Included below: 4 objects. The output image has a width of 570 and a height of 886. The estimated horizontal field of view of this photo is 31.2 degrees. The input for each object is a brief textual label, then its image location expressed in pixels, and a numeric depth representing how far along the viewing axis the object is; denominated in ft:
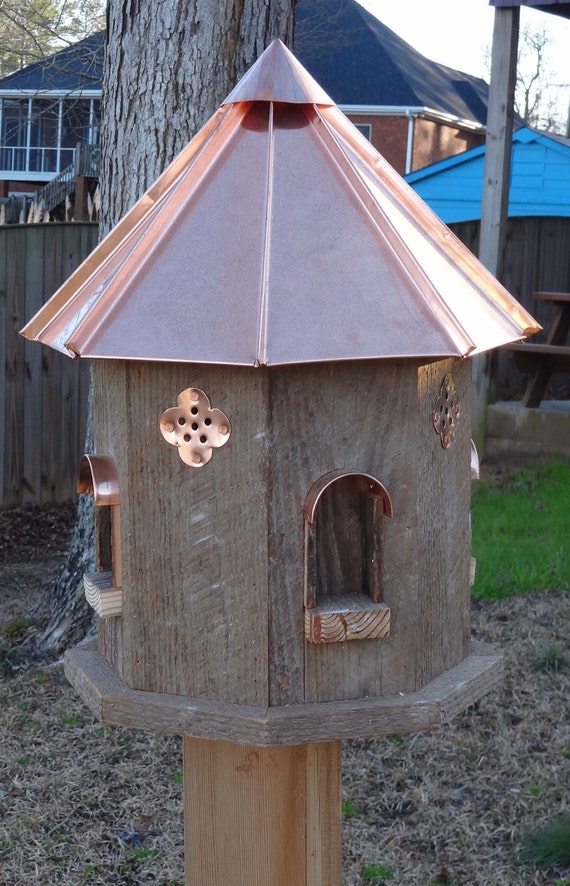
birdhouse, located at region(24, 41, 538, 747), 4.87
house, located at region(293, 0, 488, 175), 70.49
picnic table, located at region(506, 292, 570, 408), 22.88
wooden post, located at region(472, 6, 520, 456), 22.59
